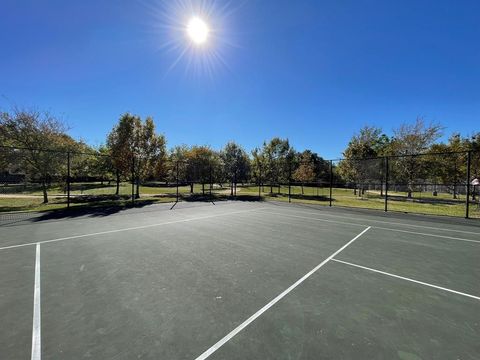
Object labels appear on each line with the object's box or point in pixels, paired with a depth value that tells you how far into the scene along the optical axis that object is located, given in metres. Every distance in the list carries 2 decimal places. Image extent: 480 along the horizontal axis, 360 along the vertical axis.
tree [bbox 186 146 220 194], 26.91
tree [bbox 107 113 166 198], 22.75
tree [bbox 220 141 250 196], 38.69
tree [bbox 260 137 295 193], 30.11
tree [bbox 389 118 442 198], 24.53
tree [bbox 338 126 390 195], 25.97
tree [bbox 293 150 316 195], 27.58
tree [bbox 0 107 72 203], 16.41
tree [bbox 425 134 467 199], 24.19
